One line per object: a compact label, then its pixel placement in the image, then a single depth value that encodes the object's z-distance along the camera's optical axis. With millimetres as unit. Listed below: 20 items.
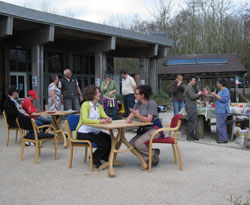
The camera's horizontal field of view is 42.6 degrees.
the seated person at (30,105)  7898
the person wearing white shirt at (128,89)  10190
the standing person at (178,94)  9820
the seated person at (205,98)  8328
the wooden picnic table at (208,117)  8219
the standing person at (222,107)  7793
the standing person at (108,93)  10234
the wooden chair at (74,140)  5351
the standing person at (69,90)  8992
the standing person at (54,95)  8419
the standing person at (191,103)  8076
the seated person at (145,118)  5461
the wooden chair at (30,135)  6052
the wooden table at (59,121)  7461
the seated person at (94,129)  5391
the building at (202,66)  27378
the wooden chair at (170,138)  5293
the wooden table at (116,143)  4981
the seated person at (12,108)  7223
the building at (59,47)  13727
